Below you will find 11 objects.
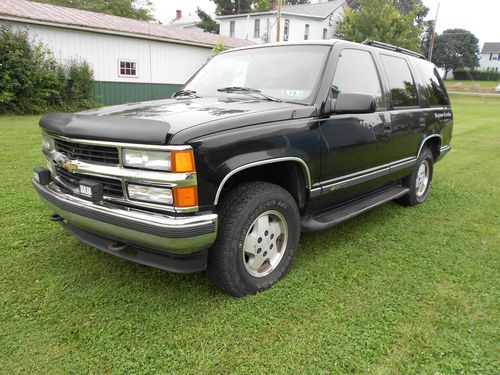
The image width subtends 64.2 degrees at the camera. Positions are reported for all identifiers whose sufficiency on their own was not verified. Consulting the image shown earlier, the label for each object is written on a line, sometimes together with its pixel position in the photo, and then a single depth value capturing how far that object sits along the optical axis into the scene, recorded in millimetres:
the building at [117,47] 14695
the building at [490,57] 81938
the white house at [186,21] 46956
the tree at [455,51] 64750
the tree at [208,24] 42344
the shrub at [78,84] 15078
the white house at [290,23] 35781
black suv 2400
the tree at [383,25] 31469
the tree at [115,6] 35938
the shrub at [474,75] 59656
